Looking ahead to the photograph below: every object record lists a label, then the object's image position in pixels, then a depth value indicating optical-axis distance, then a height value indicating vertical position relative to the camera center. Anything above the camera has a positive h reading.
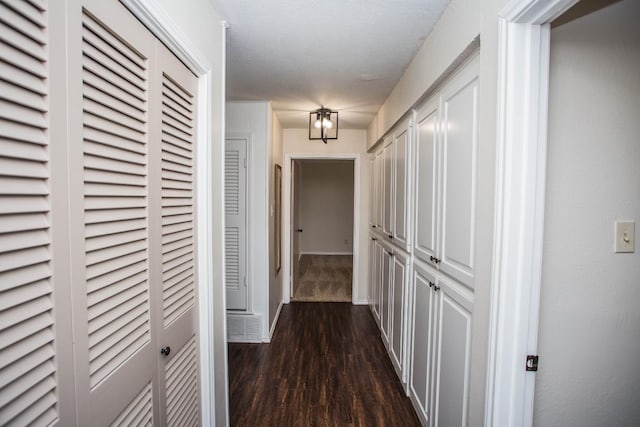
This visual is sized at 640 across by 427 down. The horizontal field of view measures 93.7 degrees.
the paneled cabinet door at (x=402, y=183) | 2.15 +0.14
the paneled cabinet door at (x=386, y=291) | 2.76 -0.88
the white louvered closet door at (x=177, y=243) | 1.09 -0.18
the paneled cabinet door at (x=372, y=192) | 3.62 +0.11
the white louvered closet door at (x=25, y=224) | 0.53 -0.05
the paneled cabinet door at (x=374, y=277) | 3.45 -0.93
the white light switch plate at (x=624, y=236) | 0.99 -0.11
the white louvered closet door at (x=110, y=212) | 0.70 -0.04
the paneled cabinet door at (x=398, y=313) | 2.25 -0.92
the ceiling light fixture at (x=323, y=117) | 2.97 +0.89
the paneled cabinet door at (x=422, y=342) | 1.72 -0.87
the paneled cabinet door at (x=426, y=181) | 1.67 +0.12
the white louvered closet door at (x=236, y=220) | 3.03 -0.21
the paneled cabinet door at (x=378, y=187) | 3.19 +0.15
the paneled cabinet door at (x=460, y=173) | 1.25 +0.13
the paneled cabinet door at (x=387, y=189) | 2.70 +0.12
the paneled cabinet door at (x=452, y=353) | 1.30 -0.72
